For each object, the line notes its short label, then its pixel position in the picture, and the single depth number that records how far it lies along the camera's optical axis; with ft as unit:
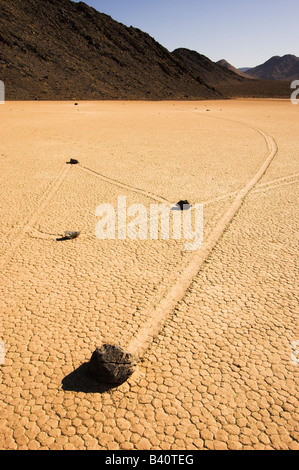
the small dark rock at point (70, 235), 17.39
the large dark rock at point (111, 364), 9.32
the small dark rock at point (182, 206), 21.38
